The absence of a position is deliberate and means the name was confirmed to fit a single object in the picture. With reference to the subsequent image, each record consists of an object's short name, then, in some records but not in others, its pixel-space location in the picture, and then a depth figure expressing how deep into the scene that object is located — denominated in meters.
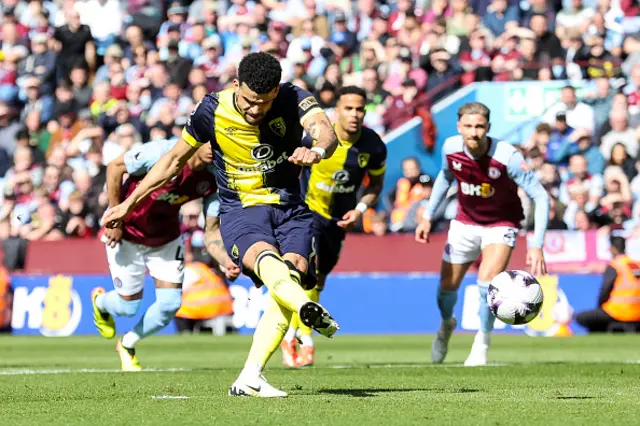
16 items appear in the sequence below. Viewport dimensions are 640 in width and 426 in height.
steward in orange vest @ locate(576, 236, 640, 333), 19.30
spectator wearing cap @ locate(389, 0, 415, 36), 26.00
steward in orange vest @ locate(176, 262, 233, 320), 20.64
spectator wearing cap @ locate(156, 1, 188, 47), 28.61
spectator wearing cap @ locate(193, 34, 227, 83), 26.70
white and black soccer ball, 10.48
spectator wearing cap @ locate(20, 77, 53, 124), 28.38
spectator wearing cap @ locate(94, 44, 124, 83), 28.28
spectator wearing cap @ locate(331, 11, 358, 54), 25.89
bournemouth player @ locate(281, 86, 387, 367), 13.65
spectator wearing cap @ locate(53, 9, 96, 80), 28.86
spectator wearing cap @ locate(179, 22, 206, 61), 27.94
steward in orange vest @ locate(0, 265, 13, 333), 21.86
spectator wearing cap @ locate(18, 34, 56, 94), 29.06
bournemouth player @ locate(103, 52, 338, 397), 8.75
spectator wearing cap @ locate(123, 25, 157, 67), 28.48
